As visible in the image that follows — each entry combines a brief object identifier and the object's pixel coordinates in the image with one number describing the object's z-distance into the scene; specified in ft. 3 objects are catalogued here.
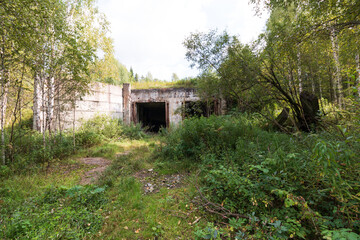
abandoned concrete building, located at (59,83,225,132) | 32.32
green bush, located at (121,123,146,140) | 32.35
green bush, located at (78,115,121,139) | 27.94
